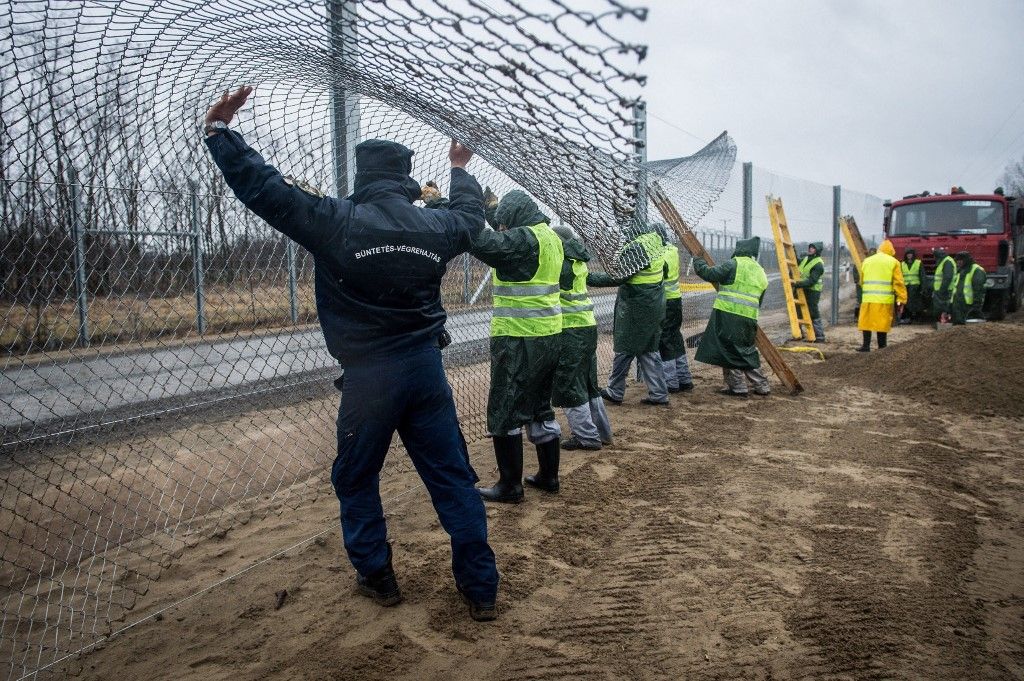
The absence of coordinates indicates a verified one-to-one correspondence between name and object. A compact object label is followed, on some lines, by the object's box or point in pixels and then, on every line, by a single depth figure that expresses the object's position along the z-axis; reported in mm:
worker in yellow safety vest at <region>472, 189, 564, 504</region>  3777
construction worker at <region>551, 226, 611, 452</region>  4605
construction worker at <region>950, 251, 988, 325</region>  11281
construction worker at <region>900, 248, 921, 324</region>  13054
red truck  12750
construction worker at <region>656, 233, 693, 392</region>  6879
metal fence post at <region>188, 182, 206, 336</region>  4578
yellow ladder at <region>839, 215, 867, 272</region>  13211
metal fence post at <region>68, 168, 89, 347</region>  3560
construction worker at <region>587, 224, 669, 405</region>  6156
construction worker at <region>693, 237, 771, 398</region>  6848
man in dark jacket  2498
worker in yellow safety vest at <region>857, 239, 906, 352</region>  9805
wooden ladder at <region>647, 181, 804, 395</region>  6516
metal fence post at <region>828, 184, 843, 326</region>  13206
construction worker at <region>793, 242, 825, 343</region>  10875
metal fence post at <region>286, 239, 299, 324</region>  4656
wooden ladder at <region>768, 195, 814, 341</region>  10664
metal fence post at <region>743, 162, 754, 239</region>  10672
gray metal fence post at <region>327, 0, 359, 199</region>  3200
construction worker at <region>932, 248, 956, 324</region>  11945
